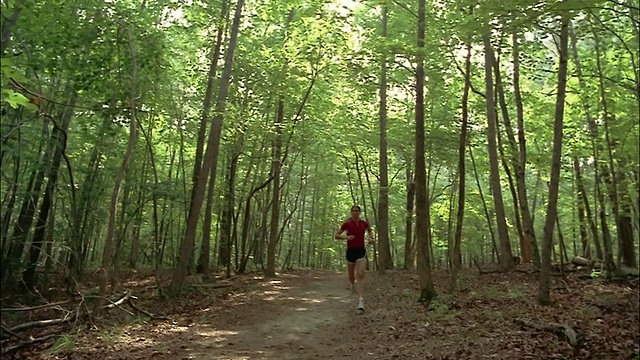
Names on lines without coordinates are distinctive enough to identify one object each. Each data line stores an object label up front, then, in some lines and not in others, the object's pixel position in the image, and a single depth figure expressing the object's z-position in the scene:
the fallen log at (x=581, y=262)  13.86
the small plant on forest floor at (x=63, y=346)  7.04
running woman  9.60
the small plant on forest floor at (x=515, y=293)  9.04
